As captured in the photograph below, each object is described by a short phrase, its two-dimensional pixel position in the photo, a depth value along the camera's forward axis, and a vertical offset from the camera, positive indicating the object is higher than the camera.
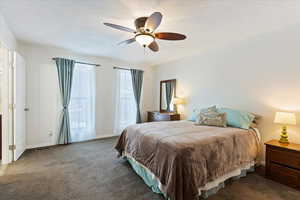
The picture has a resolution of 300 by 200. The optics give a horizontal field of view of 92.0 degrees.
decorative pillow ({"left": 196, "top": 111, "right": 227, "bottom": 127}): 2.75 -0.42
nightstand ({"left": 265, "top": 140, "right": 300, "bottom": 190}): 2.03 -0.95
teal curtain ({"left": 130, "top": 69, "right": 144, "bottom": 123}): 4.87 +0.39
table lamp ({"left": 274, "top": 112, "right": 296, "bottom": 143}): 2.15 -0.33
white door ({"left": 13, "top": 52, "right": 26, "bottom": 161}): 2.75 -0.21
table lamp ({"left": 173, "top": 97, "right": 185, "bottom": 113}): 4.23 -0.12
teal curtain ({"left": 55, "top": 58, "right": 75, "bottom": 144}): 3.67 +0.09
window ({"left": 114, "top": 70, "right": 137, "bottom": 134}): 4.66 -0.22
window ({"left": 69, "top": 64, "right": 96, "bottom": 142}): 3.93 -0.24
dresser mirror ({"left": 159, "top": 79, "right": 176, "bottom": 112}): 4.65 +0.08
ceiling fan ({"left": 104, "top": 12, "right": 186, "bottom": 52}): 1.78 +0.90
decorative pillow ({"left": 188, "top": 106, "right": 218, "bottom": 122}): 3.02 -0.33
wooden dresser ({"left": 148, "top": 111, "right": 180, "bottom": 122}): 4.18 -0.59
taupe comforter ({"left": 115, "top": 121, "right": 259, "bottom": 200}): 1.57 -0.73
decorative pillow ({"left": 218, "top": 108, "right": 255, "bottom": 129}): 2.62 -0.38
